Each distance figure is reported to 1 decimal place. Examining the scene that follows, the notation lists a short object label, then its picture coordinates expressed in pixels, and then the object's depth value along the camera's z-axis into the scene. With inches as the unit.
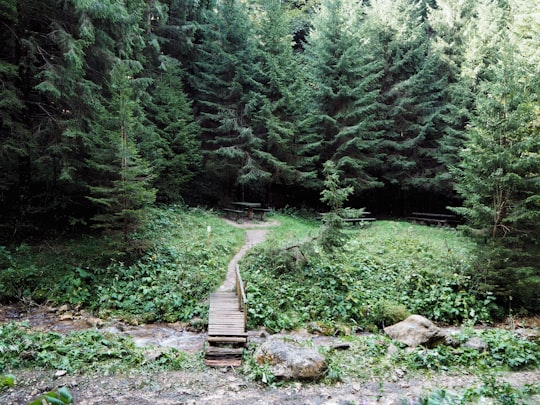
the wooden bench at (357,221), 869.0
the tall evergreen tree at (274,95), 900.0
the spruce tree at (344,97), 916.6
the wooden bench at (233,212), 847.7
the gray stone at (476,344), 346.3
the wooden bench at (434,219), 908.6
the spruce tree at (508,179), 452.1
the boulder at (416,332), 358.3
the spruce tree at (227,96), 895.7
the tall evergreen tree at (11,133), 454.6
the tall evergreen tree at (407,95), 967.0
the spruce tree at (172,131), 779.4
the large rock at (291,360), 292.8
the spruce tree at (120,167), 467.2
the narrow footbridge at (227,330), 328.2
